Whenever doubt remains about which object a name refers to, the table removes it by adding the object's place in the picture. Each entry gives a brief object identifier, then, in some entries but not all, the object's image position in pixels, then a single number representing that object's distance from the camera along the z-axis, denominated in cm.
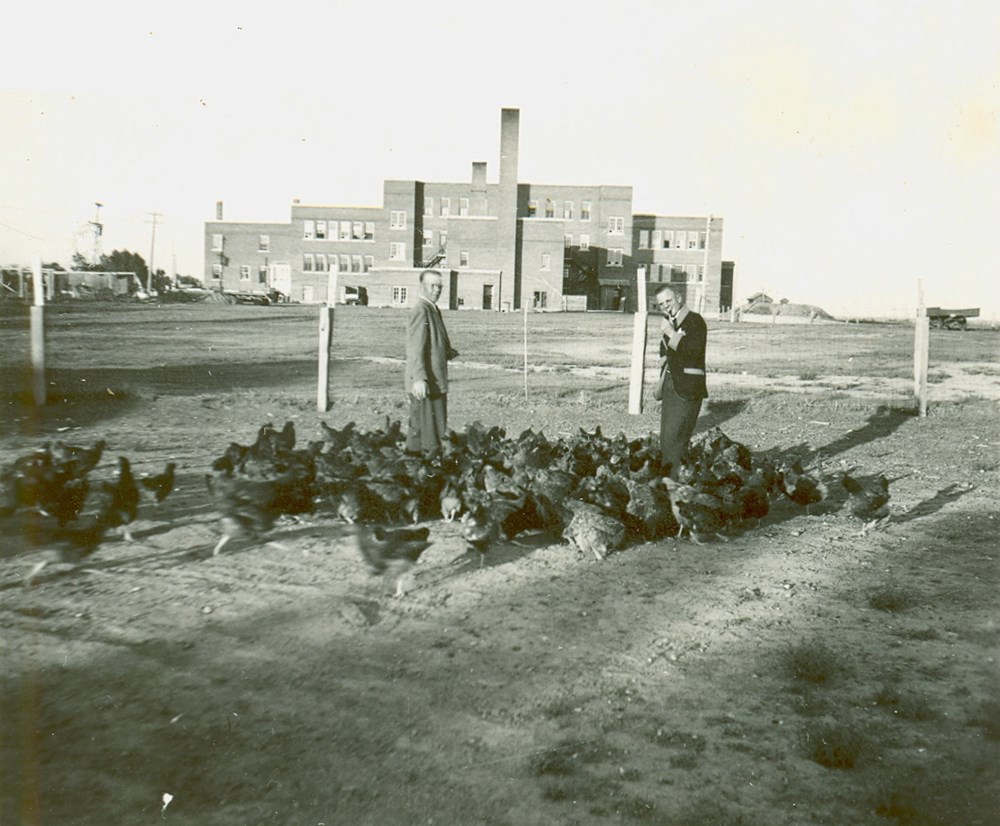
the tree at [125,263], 9512
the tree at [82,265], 7152
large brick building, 7394
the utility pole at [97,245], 4311
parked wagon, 5031
